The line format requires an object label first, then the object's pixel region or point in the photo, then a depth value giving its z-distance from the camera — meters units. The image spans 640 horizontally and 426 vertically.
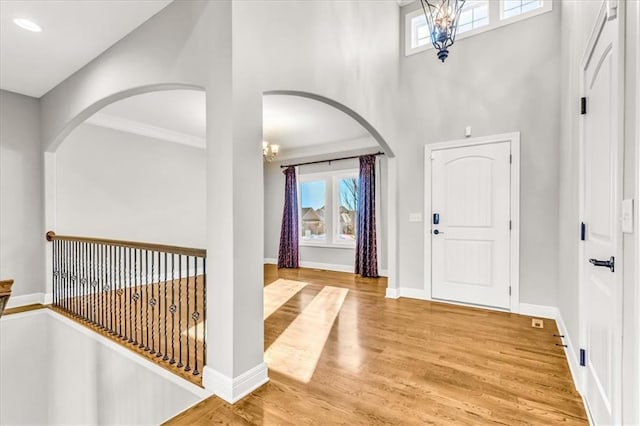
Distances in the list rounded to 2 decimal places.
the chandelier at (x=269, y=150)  5.54
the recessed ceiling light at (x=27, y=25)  2.63
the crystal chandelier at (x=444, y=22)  2.57
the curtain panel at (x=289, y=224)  7.07
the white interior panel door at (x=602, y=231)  1.37
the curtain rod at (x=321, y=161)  5.96
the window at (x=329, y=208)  6.62
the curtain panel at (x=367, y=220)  5.92
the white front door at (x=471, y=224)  3.69
